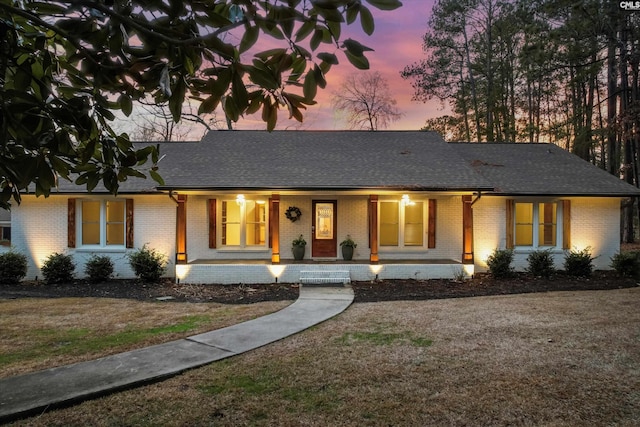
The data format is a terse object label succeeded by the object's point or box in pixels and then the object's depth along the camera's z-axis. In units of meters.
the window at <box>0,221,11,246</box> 12.64
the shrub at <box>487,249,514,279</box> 11.80
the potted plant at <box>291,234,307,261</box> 12.48
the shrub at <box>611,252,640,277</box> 11.49
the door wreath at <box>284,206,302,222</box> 12.91
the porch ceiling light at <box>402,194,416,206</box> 12.37
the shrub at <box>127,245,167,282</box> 11.62
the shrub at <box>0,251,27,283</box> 11.42
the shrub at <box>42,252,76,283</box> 11.58
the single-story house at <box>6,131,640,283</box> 11.55
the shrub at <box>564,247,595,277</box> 11.95
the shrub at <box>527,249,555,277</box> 12.08
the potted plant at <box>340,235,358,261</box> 12.56
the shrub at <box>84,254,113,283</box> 11.63
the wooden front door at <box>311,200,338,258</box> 13.05
